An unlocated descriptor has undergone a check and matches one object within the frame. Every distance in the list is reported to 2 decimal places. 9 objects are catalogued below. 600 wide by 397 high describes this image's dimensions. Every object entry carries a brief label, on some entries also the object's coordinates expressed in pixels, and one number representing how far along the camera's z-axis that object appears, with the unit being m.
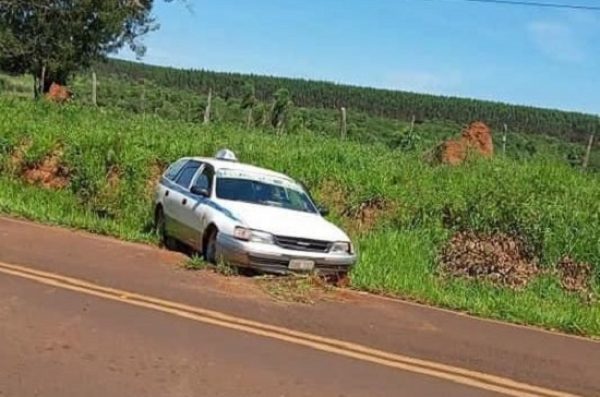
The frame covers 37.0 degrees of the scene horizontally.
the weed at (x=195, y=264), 11.37
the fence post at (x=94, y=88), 35.31
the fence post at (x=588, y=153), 23.31
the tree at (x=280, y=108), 40.74
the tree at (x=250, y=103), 37.83
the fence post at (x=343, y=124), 28.90
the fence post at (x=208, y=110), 33.72
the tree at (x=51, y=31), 38.81
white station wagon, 11.02
